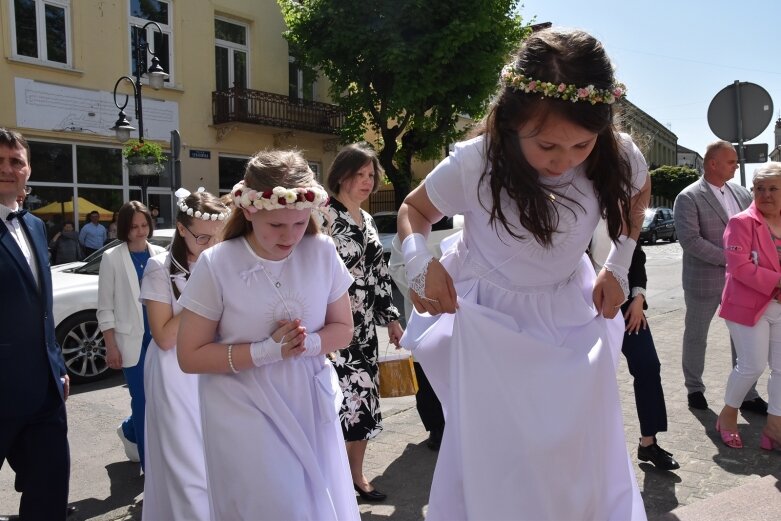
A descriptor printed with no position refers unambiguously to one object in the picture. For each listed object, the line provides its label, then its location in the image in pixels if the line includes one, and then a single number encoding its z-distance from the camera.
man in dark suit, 2.91
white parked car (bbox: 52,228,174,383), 6.95
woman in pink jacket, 4.37
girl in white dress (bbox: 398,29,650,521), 1.96
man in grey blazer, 5.25
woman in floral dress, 3.90
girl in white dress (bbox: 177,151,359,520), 2.27
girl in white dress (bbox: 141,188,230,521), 3.07
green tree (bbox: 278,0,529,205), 16.69
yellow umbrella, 15.45
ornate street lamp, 13.38
